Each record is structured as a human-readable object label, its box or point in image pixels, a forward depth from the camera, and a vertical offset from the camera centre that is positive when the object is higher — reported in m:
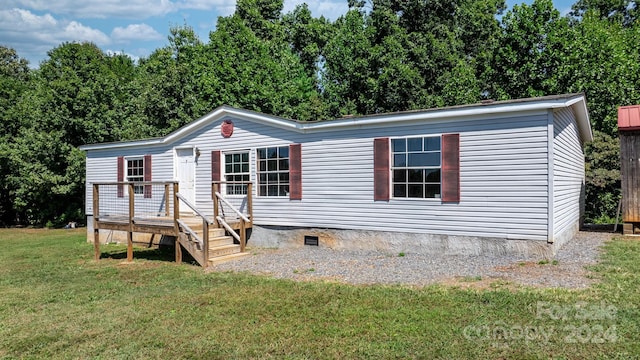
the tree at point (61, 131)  19.56 +2.09
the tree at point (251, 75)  21.05 +5.05
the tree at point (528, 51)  16.53 +4.88
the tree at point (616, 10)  23.11 +9.06
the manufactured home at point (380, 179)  7.90 -0.16
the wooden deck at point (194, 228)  9.23 -1.31
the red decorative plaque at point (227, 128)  11.66 +1.25
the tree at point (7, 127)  21.33 +2.52
